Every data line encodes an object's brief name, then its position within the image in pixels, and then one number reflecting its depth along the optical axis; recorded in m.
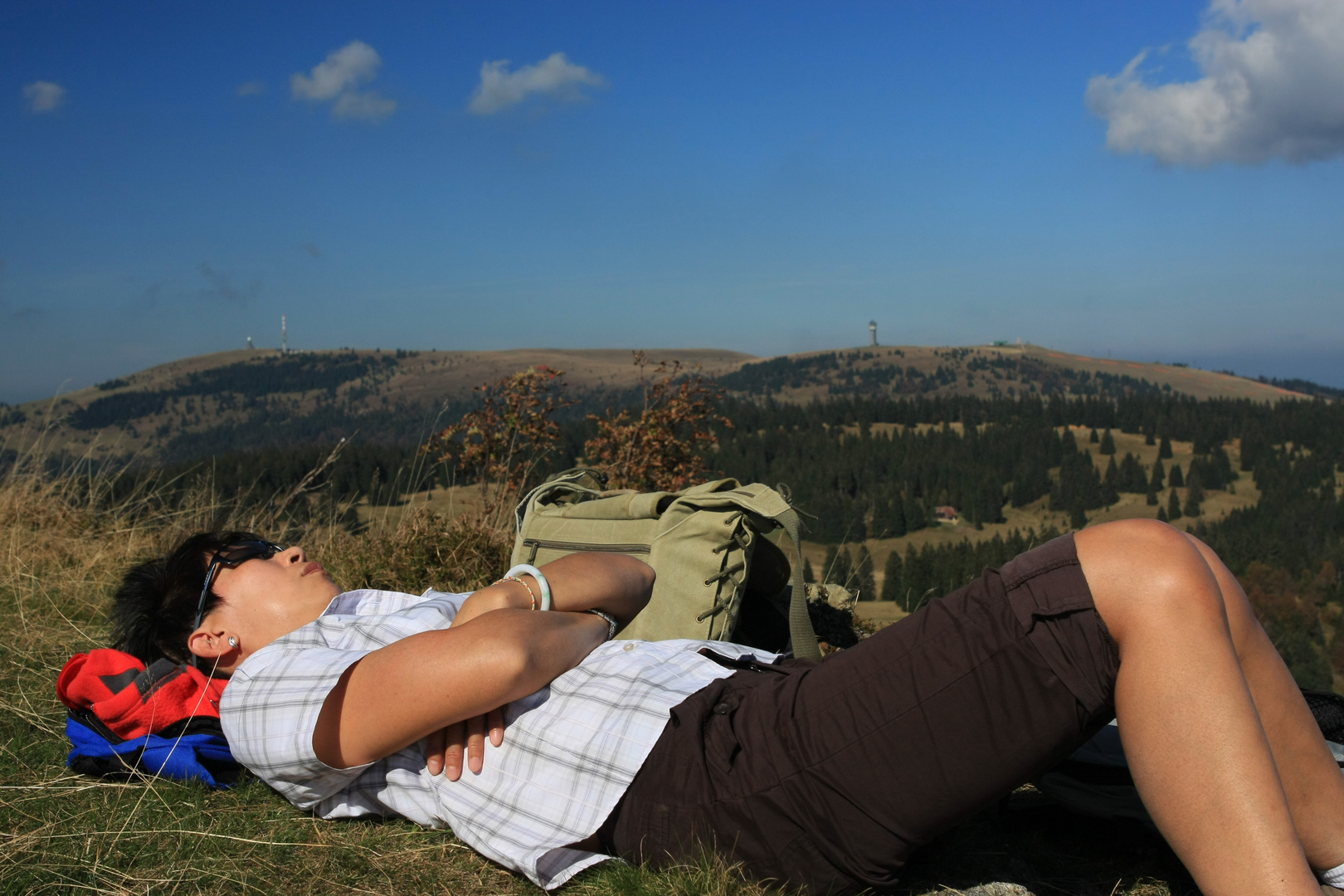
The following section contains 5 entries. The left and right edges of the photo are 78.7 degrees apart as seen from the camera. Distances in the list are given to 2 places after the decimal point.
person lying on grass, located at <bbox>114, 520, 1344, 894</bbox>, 1.55
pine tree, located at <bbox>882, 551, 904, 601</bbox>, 62.25
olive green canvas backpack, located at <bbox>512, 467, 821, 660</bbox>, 3.07
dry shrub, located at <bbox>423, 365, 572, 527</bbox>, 7.66
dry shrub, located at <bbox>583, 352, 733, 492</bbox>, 7.83
